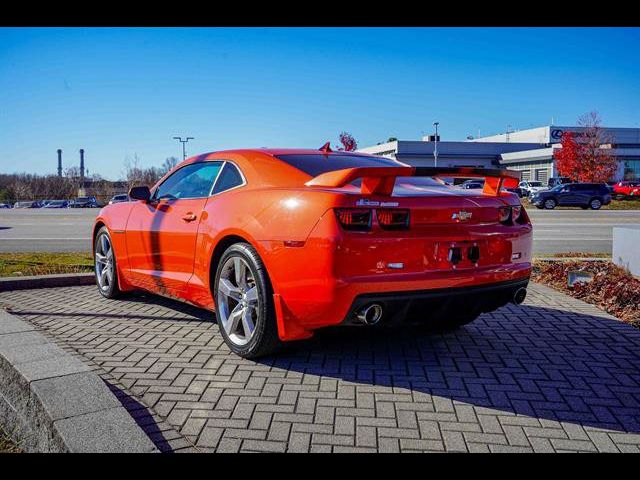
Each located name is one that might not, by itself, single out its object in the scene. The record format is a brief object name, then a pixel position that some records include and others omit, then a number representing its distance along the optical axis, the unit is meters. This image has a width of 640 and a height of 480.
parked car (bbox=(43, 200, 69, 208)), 62.53
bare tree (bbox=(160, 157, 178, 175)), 72.75
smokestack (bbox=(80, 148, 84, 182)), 93.46
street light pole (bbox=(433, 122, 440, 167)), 59.02
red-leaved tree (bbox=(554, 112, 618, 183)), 50.00
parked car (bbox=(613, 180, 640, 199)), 43.56
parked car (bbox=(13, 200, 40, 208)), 66.19
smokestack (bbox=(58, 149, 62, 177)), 103.52
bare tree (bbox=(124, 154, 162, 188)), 60.69
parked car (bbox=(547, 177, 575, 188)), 47.02
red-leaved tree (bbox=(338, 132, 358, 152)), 68.88
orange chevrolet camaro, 3.41
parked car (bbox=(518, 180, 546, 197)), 47.66
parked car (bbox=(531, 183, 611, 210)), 33.38
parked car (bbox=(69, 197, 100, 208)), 58.22
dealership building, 57.56
